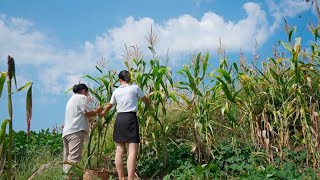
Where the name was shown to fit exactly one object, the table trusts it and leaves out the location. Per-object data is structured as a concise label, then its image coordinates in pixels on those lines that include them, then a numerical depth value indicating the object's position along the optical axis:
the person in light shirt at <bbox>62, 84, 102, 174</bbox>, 3.82
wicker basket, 3.44
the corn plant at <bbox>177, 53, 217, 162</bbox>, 3.81
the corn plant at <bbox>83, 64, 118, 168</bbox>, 3.94
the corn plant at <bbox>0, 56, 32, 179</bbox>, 1.50
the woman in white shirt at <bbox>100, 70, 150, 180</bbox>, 3.52
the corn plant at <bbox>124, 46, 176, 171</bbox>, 3.85
